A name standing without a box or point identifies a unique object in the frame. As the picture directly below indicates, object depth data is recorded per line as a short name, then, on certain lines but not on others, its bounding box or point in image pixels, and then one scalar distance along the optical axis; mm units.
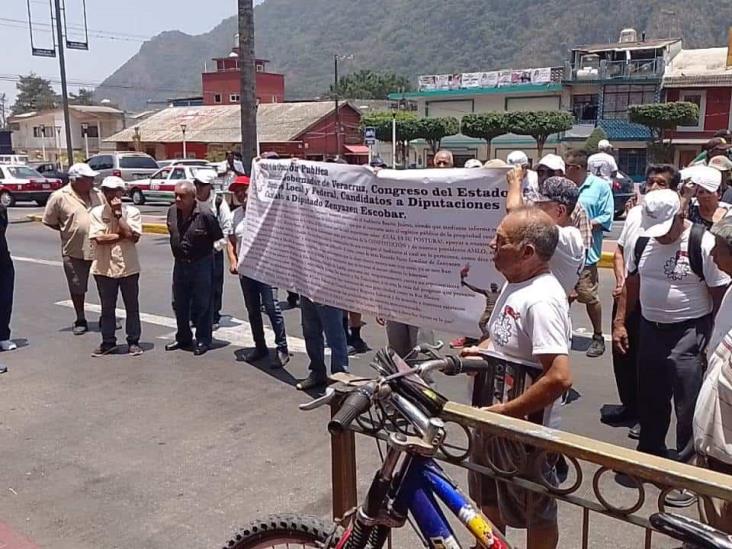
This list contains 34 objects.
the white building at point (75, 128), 62219
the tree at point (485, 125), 46656
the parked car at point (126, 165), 29969
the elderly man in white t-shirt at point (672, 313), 4078
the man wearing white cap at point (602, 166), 7488
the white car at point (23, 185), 24875
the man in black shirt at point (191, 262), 6945
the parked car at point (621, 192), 19625
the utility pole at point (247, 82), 12945
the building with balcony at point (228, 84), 67625
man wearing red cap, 6699
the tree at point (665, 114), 41062
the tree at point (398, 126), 50438
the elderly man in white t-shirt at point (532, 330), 2656
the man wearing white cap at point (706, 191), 4512
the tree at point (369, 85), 129375
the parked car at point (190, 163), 29188
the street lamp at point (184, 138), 46188
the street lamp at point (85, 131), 61522
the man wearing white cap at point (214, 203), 7287
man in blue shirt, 6520
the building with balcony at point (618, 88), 46656
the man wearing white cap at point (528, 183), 4094
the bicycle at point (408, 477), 2123
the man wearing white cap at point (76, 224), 7684
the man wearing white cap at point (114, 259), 6891
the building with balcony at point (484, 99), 50625
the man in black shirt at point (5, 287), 7008
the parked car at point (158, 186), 26484
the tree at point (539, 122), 45531
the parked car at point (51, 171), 29297
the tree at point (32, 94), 117625
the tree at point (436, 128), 49156
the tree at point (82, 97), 116750
